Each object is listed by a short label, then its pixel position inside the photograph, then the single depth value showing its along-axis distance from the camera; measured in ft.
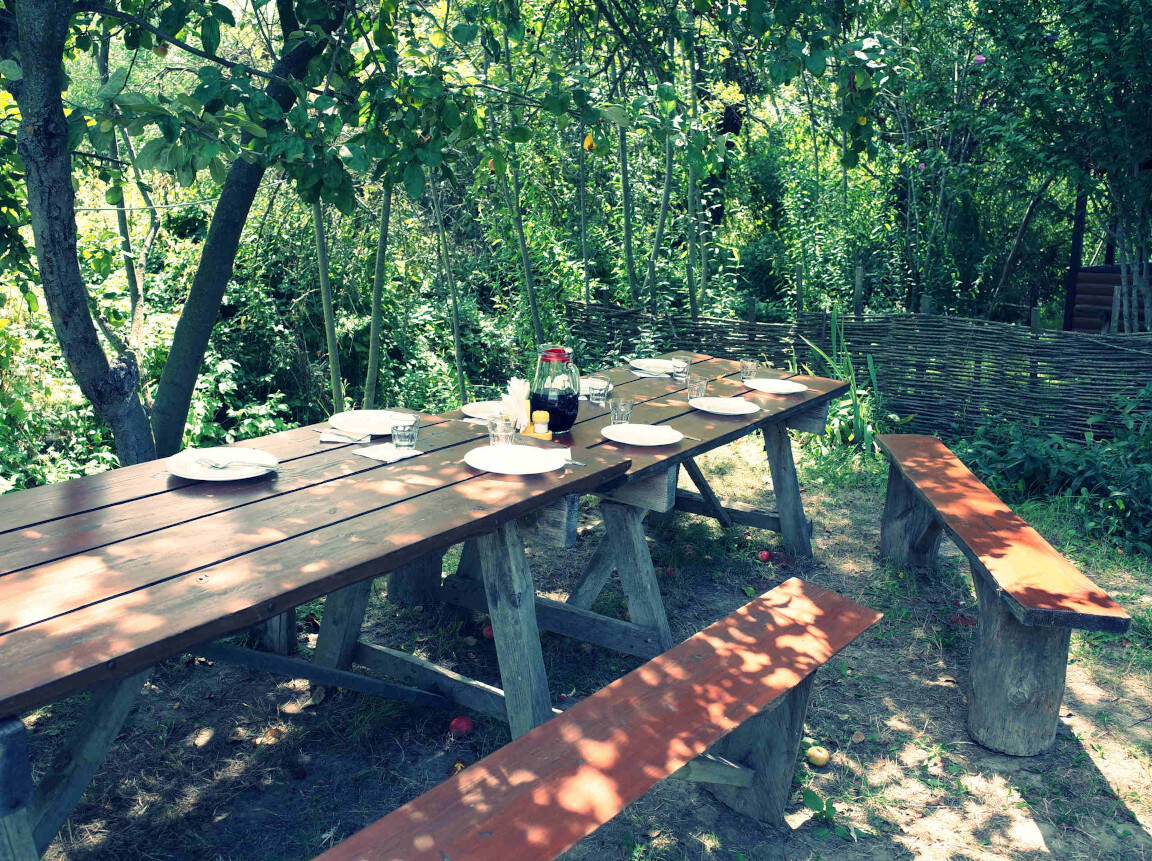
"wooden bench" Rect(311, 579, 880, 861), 5.26
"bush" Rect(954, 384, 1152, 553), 13.98
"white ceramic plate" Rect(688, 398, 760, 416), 10.86
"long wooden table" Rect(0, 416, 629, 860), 5.07
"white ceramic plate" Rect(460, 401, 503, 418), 10.07
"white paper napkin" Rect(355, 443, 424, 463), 8.45
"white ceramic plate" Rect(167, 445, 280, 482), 7.59
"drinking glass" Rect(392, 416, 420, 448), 8.41
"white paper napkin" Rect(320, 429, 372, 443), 8.97
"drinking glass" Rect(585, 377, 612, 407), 10.96
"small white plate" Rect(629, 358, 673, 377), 12.87
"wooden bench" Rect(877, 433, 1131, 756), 8.27
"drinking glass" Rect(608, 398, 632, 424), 9.83
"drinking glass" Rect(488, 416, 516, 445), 8.54
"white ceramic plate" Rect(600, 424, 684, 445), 9.36
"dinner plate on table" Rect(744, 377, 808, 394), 12.19
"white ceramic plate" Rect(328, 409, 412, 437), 9.14
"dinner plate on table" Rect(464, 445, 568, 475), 8.04
